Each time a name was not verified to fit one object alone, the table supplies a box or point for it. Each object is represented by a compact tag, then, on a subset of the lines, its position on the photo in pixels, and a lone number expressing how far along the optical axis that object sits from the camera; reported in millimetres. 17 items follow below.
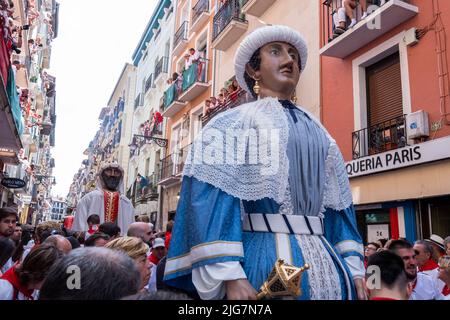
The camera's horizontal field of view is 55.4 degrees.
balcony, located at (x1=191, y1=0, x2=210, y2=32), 16031
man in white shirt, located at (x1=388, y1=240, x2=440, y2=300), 4055
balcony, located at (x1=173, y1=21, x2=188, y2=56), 18125
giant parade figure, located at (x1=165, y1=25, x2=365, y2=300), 1636
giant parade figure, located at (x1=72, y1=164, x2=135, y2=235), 5113
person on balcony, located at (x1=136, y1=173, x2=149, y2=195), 21094
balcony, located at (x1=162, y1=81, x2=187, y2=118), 17125
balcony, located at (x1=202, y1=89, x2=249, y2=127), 11334
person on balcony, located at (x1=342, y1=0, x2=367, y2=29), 8086
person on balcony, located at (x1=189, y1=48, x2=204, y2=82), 15547
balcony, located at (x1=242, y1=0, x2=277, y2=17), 11438
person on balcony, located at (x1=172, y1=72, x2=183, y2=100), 17062
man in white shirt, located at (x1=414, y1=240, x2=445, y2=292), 4794
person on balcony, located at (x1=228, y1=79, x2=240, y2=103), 11853
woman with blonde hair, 2887
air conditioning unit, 6449
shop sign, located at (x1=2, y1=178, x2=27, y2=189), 14413
